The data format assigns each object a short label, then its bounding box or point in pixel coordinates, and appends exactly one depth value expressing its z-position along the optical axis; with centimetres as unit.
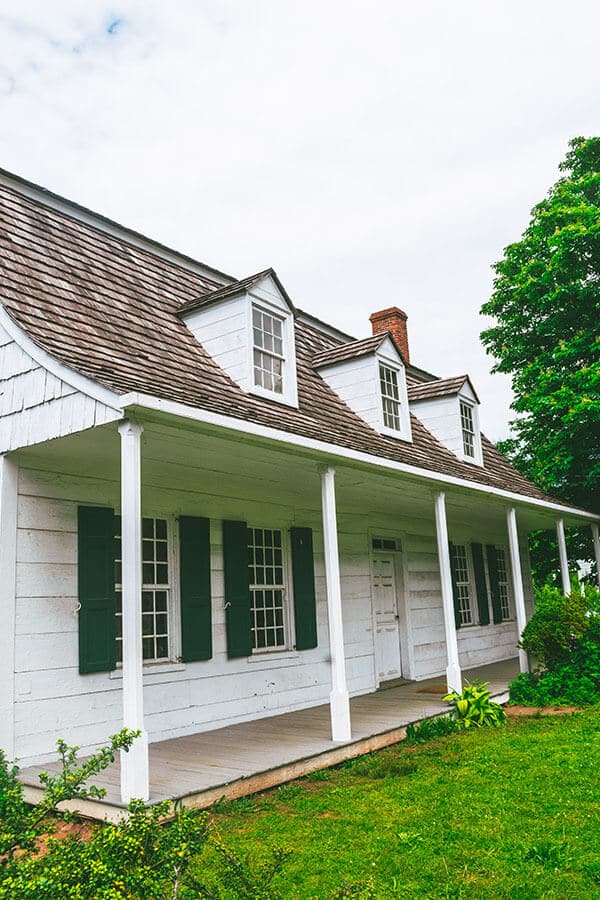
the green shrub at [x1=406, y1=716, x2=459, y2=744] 800
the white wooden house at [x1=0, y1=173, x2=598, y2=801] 623
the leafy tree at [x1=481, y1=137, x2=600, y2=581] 1616
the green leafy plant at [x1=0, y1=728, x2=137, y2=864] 290
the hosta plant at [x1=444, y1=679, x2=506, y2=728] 884
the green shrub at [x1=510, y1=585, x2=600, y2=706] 1038
